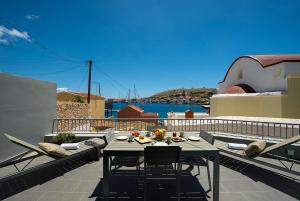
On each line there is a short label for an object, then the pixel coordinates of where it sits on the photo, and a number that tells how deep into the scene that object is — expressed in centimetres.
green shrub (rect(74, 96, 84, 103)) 2012
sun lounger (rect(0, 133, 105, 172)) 346
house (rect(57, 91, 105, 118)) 2025
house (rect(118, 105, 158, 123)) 1903
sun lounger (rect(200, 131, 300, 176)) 346
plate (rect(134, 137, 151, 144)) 346
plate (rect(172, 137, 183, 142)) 367
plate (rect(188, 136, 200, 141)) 371
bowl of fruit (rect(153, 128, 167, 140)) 377
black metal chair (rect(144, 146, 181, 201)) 280
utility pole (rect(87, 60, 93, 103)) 1880
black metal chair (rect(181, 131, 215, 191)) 340
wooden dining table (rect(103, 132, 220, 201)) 296
